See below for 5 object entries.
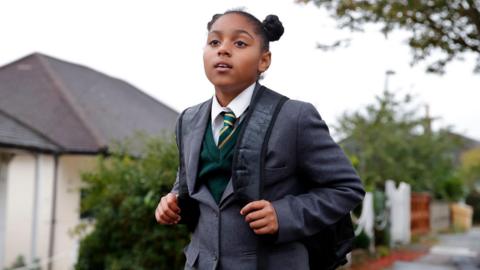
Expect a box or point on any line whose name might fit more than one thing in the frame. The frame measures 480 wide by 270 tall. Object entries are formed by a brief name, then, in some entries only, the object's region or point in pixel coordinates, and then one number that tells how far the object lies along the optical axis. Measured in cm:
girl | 166
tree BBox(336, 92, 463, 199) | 1462
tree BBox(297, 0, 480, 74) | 689
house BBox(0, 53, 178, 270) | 973
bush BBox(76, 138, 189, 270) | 523
